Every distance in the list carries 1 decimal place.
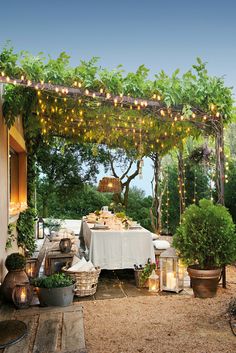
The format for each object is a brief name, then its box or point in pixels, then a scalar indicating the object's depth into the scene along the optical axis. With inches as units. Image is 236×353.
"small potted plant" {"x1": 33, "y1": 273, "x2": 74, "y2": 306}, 150.8
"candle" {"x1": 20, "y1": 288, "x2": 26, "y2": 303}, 147.3
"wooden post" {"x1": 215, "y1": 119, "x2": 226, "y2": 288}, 194.9
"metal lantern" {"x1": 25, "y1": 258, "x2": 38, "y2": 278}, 193.6
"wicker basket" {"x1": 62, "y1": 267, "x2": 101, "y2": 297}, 176.2
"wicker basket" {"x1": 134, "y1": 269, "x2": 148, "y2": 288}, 197.6
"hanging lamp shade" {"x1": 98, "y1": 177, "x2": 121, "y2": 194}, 323.0
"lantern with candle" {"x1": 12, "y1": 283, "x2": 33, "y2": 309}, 147.1
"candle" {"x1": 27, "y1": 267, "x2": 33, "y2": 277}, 193.8
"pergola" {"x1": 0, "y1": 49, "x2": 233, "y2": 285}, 159.0
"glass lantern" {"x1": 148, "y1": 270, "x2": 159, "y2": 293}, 187.0
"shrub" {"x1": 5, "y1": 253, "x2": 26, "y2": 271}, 158.9
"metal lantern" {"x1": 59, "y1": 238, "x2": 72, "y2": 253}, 216.2
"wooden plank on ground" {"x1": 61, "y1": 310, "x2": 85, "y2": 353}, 109.1
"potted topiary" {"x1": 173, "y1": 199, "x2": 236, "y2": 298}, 172.9
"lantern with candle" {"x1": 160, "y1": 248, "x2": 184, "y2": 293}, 184.7
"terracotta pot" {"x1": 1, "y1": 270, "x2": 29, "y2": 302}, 154.7
